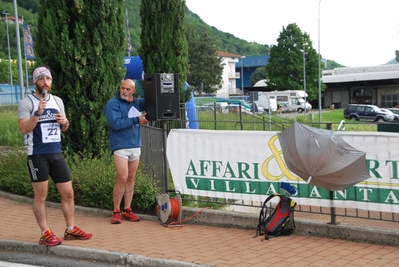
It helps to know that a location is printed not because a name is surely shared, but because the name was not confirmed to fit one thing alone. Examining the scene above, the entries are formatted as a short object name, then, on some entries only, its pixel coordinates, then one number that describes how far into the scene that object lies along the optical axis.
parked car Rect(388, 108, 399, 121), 48.12
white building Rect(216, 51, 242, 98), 124.94
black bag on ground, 6.71
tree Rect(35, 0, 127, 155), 10.49
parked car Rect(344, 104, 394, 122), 48.73
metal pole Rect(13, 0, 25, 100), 19.88
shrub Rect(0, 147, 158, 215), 8.28
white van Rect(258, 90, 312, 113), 67.56
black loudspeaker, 7.67
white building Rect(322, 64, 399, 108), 73.50
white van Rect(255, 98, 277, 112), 58.55
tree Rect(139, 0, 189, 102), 15.53
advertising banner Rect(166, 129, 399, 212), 6.37
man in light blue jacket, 7.47
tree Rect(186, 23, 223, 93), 88.88
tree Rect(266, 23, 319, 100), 76.62
